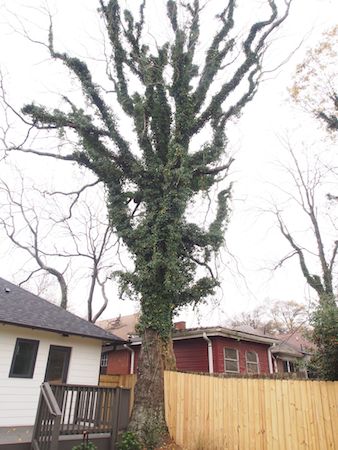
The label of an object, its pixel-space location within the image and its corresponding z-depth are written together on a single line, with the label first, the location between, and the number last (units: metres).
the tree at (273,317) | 38.04
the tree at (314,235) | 14.90
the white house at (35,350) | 8.41
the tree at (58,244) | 17.67
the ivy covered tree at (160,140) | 8.42
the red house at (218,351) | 12.57
